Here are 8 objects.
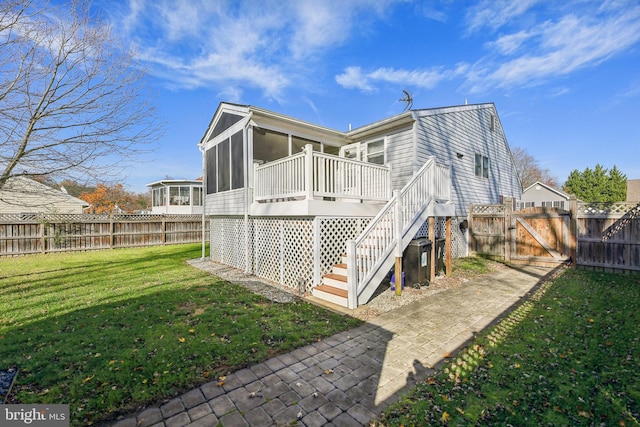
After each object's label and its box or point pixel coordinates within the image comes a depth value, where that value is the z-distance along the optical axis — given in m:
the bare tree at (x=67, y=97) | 5.39
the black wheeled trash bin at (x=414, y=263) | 6.70
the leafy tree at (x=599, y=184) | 30.20
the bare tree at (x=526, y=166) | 40.09
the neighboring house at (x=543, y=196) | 25.07
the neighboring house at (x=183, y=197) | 27.05
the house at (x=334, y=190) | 6.13
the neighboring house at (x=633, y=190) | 31.42
